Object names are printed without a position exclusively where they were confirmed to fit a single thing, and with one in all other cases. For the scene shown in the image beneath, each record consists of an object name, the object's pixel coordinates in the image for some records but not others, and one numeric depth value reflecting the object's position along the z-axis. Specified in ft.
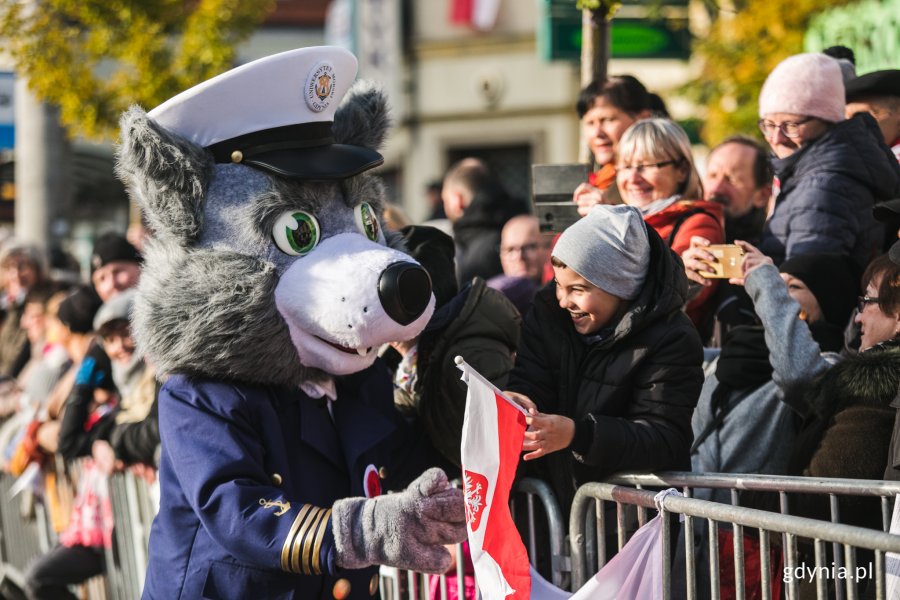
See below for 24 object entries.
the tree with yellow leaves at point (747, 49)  60.24
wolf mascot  20.11
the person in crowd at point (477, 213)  43.27
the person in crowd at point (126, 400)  34.89
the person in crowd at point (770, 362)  23.55
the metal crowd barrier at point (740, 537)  16.19
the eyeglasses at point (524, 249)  39.42
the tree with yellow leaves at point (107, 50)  60.19
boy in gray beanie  21.11
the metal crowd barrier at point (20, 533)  45.58
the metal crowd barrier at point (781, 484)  19.22
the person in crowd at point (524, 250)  39.42
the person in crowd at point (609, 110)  32.04
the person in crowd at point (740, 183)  35.05
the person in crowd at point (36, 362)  45.95
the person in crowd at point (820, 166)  27.37
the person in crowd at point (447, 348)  23.70
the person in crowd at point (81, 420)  39.77
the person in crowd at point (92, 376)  39.84
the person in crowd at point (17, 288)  56.19
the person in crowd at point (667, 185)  27.74
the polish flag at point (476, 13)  125.26
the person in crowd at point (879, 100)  30.47
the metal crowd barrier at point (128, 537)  37.87
